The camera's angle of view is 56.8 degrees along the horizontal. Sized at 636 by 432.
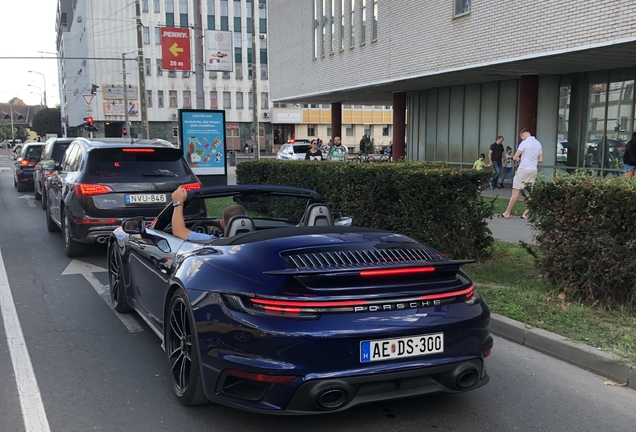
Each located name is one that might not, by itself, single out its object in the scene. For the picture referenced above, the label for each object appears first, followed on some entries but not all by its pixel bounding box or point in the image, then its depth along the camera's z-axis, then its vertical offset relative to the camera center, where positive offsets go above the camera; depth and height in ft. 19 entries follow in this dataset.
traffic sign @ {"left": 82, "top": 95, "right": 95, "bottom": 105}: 120.68 +6.57
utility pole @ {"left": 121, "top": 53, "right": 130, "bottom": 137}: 122.98 +6.82
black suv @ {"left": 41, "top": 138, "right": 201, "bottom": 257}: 28.14 -2.57
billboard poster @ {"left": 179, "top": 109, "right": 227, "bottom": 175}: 50.96 -0.79
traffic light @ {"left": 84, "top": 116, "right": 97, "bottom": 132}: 121.51 +1.67
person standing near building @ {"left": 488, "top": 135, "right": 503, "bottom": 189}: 62.95 -2.61
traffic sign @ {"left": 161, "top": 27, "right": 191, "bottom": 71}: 69.92 +9.80
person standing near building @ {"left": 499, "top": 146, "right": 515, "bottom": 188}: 64.08 -3.70
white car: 101.96 -3.50
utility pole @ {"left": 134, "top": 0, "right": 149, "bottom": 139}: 81.00 +7.46
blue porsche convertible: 10.23 -3.49
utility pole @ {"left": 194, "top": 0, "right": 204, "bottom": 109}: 72.28 +10.15
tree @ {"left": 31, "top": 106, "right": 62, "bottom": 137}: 327.26 +4.63
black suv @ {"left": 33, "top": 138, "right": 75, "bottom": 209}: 51.80 -1.60
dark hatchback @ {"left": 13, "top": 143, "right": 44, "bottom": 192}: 68.18 -3.81
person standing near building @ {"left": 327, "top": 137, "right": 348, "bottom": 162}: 56.80 -2.14
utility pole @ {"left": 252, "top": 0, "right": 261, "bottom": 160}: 86.02 +2.82
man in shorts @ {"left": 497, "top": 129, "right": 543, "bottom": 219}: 40.11 -2.17
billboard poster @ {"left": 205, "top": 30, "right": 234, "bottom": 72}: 72.07 +9.87
